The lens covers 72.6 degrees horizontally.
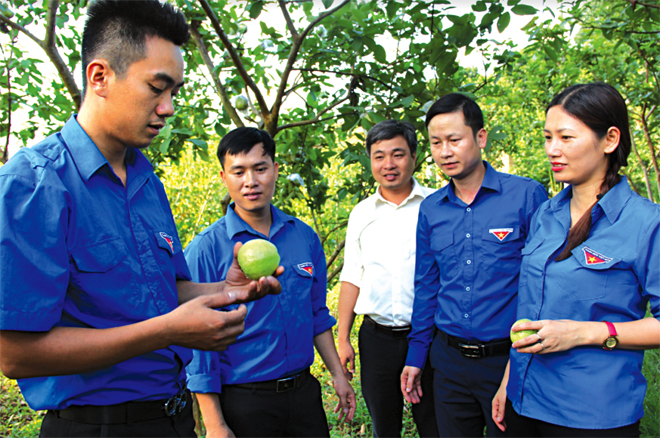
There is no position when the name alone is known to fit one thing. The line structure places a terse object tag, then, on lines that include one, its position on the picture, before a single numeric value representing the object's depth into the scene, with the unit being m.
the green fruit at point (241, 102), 3.43
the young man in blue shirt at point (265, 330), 1.91
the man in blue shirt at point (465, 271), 2.06
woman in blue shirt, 1.47
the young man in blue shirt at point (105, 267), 1.06
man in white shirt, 2.50
